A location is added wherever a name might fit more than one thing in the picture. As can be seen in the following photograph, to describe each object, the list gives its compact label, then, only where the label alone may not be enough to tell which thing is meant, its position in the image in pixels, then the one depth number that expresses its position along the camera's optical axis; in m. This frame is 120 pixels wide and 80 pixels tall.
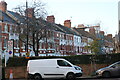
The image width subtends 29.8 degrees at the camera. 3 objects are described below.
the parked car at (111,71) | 20.23
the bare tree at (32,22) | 30.56
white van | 19.59
